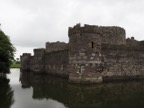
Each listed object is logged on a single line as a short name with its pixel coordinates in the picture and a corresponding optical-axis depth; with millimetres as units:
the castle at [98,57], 10323
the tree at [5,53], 14150
